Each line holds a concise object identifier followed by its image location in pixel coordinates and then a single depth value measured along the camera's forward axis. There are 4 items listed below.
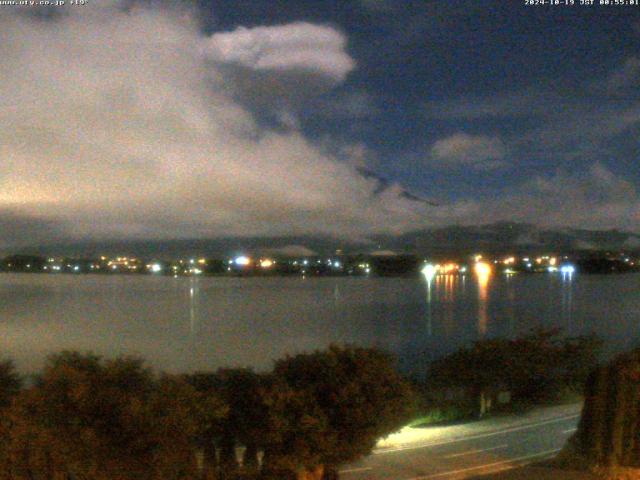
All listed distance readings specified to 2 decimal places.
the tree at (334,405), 9.14
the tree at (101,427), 7.62
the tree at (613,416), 9.50
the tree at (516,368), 24.47
